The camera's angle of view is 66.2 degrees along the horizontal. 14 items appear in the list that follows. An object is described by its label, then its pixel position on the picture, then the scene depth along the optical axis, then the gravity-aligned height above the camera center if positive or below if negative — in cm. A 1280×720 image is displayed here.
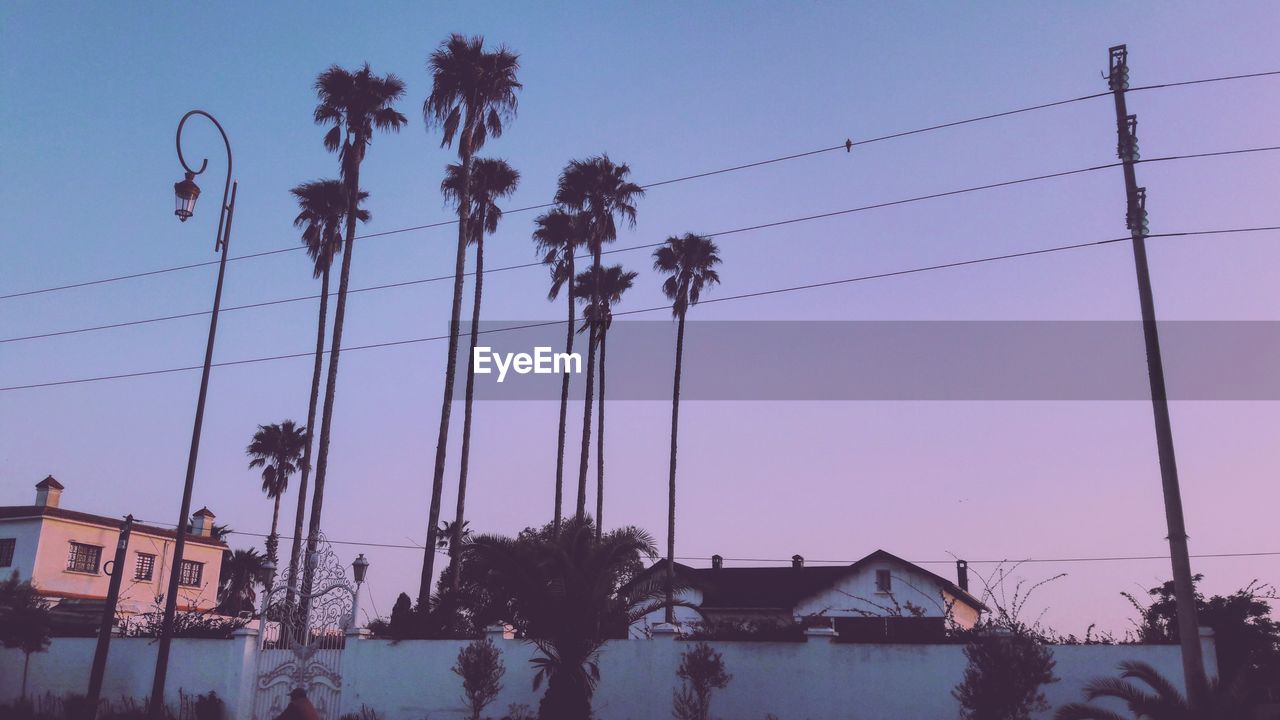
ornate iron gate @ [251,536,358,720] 2412 -77
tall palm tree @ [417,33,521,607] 3247 +1704
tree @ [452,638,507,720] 2206 -105
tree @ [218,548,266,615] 5444 +216
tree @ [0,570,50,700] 2800 -45
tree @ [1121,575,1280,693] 2291 +64
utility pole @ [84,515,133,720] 1875 -80
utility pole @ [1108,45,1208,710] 1329 +339
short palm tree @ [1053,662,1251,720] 1326 -69
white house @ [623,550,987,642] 4669 +215
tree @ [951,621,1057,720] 1719 -56
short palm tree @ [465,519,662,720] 2083 +72
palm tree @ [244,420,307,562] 5334 +851
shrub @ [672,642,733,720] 2033 -93
